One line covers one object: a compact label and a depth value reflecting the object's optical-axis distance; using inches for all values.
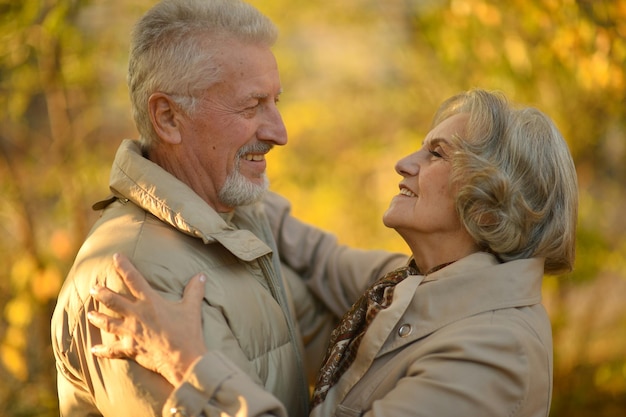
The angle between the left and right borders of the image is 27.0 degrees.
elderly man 60.0
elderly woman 57.7
